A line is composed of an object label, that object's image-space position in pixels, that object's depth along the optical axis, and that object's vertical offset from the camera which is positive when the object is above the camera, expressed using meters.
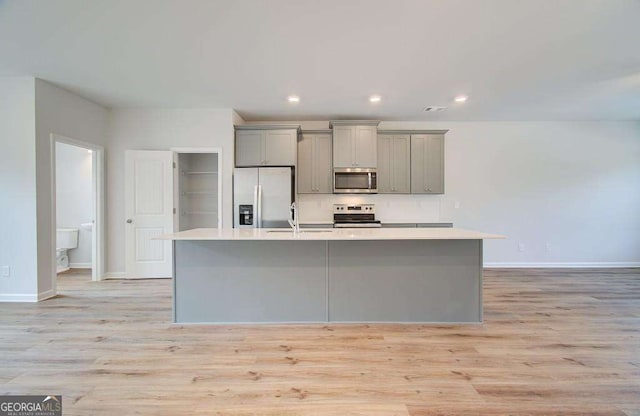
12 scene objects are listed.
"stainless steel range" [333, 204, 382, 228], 5.15 -0.14
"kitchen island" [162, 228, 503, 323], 2.94 -0.75
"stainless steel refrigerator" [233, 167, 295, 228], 4.62 +0.15
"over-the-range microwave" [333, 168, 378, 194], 5.00 +0.42
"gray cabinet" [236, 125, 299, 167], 4.83 +0.93
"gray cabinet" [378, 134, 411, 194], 5.10 +0.73
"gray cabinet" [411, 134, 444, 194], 5.10 +0.73
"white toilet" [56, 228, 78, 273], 5.30 -0.70
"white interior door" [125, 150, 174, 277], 4.69 -0.05
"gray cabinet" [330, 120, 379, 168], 4.97 +0.97
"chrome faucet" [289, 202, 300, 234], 3.14 -0.24
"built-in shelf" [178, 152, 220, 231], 5.45 +0.24
